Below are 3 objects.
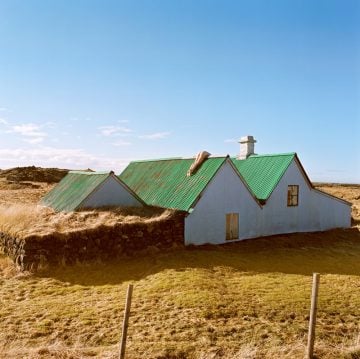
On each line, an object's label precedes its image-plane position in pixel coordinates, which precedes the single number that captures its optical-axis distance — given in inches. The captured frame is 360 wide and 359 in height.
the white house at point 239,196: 877.8
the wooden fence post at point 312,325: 385.4
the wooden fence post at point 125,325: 369.1
